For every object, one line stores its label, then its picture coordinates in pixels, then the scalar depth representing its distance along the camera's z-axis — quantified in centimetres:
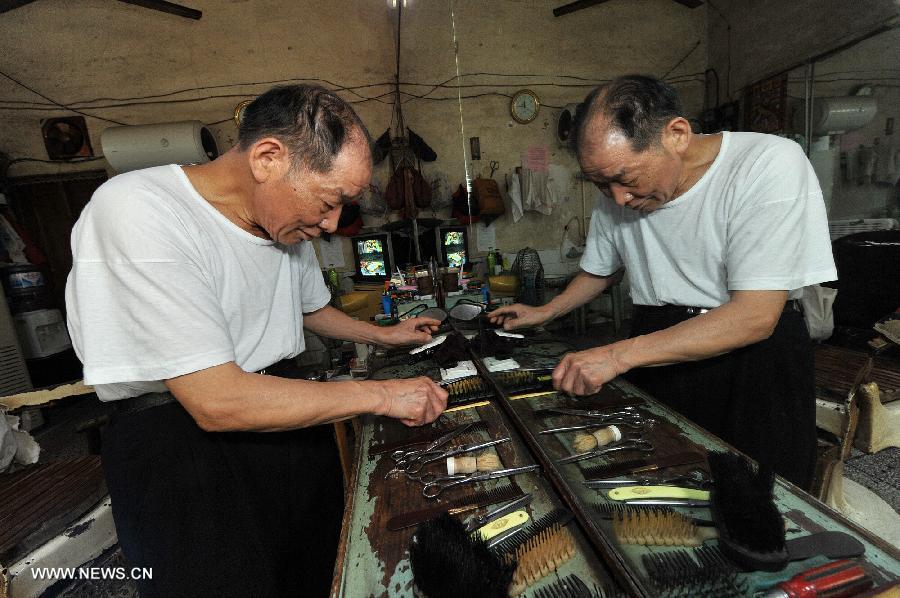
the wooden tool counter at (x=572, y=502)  78
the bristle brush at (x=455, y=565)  71
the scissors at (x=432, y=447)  126
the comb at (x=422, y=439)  132
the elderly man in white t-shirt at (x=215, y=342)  96
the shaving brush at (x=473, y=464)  115
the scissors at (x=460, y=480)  110
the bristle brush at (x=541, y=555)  81
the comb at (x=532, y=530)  88
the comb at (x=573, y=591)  77
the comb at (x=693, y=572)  75
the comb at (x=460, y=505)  97
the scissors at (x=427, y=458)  120
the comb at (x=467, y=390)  160
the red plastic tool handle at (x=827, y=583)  65
